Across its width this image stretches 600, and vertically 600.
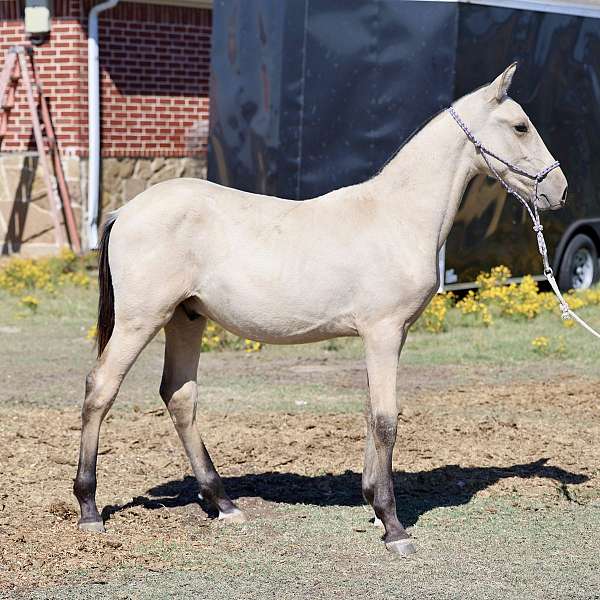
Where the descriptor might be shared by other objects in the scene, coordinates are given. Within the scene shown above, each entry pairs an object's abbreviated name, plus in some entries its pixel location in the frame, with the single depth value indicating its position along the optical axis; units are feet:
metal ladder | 53.16
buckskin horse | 19.54
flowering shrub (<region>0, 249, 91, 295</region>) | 46.83
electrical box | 53.62
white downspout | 53.98
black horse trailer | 39.29
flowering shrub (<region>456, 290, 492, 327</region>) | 40.52
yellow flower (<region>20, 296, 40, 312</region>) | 42.45
